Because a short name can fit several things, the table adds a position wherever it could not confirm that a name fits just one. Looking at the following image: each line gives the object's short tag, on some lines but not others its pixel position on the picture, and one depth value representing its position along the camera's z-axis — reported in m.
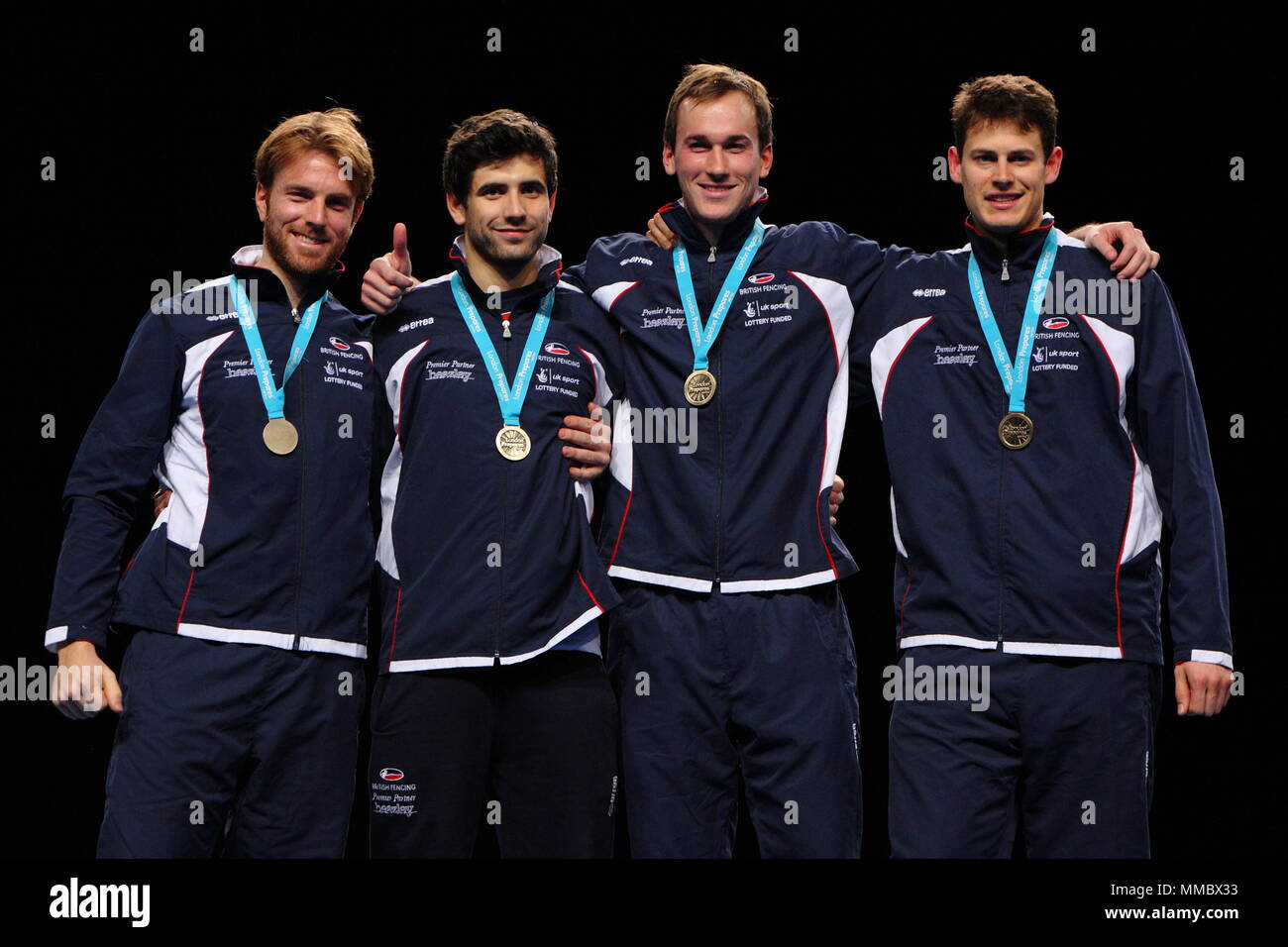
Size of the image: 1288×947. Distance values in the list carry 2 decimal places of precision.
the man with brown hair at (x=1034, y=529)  3.17
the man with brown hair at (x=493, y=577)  3.20
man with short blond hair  3.25
